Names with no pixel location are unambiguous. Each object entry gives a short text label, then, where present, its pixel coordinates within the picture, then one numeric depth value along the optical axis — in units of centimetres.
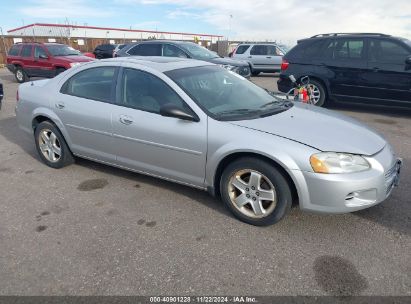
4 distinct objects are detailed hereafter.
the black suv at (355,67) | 686
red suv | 1237
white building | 3597
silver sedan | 276
